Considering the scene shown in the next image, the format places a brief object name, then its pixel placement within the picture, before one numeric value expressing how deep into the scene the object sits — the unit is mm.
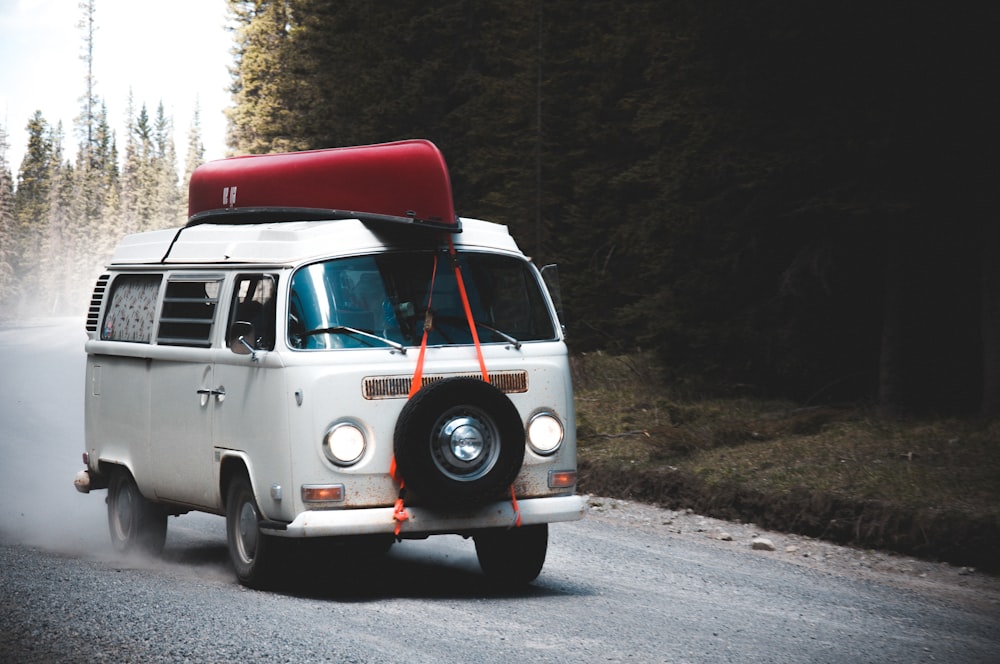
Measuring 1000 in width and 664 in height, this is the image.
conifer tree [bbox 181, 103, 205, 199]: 172875
